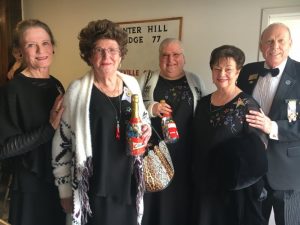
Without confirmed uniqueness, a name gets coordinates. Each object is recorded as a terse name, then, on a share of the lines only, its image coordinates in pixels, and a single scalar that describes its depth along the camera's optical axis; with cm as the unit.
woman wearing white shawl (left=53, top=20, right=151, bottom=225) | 106
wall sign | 208
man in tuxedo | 126
